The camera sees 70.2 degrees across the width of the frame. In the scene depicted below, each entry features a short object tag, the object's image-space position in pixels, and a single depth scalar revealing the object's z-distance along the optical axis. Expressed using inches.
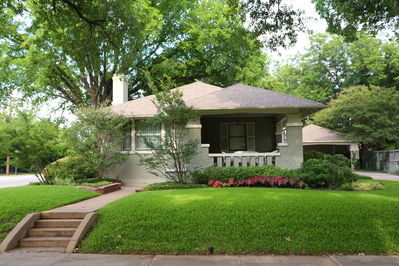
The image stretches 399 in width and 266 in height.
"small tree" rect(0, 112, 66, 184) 493.0
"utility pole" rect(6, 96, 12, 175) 1404.4
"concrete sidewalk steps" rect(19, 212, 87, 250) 241.6
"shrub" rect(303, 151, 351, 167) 442.9
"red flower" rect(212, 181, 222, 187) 439.8
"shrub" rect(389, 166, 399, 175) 815.1
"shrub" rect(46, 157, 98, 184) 510.6
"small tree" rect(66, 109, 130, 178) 511.8
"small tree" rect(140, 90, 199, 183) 453.4
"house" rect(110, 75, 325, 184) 491.2
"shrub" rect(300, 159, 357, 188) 417.4
